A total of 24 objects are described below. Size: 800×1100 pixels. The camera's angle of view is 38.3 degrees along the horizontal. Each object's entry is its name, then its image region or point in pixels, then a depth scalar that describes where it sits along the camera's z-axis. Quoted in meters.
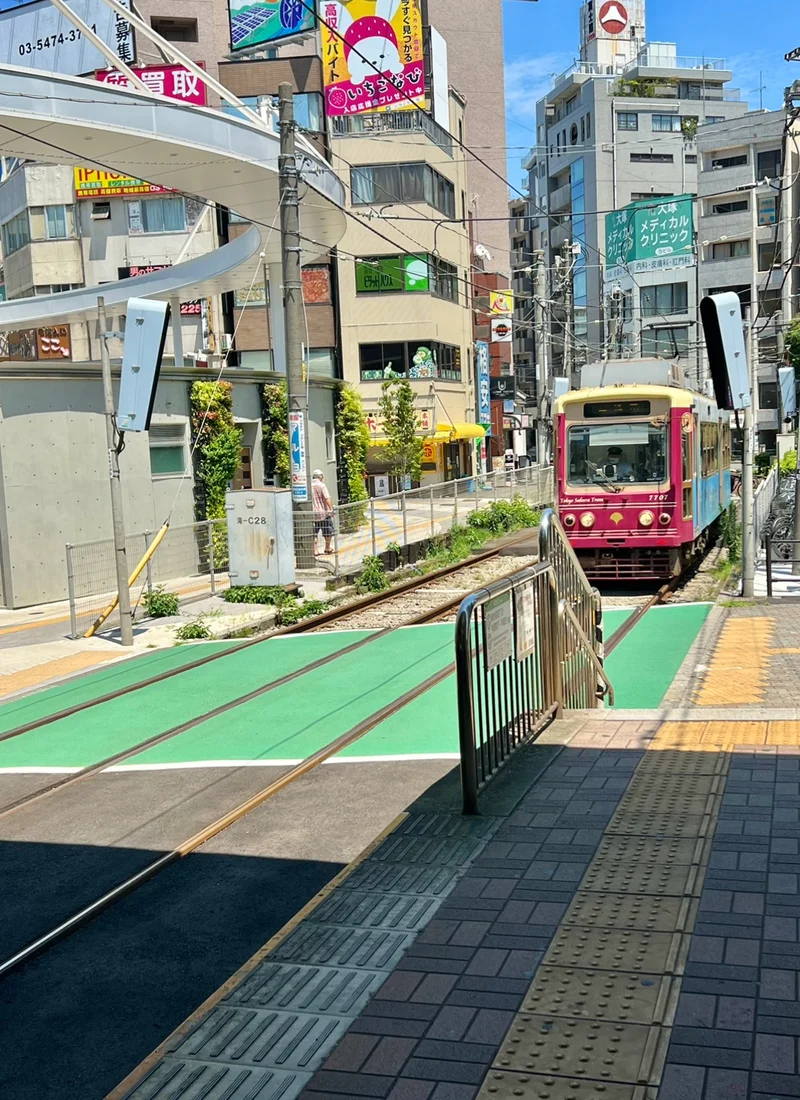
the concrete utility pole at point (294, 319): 18.33
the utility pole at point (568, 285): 43.91
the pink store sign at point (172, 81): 42.69
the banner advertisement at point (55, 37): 43.94
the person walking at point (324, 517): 19.80
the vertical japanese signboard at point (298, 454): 18.97
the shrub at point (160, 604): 16.55
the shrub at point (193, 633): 15.36
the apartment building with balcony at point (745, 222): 64.38
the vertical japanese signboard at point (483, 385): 55.78
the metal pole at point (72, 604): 15.39
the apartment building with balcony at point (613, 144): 77.19
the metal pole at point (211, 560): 18.05
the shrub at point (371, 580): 19.52
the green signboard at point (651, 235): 57.28
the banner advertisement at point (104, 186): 44.91
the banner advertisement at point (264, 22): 48.38
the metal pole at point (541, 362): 36.34
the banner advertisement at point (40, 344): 42.06
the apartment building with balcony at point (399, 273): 46.97
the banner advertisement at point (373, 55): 44.03
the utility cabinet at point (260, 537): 17.30
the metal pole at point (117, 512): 14.57
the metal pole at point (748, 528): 16.22
